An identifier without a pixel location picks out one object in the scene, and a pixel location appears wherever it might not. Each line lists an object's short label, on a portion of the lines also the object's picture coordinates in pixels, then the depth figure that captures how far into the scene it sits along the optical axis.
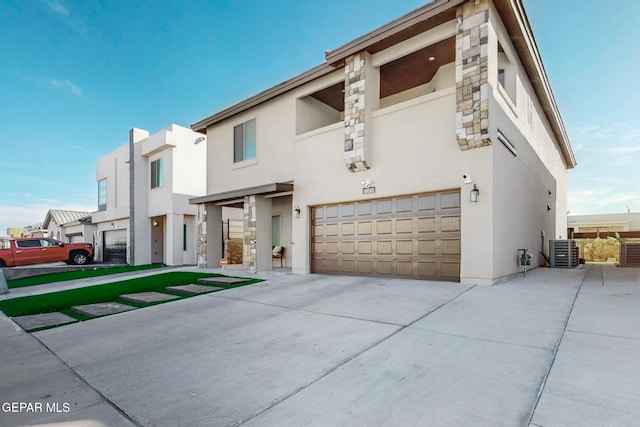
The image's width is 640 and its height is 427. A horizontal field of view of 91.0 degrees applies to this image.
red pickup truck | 15.62
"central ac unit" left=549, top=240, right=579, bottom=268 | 11.34
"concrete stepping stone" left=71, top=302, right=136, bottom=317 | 6.29
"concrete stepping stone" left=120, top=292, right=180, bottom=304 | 7.14
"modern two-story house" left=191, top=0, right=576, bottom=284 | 7.44
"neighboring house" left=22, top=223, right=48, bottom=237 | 31.99
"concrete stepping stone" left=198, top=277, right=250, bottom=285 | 8.86
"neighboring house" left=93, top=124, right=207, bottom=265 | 16.47
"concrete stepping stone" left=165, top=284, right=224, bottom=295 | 7.93
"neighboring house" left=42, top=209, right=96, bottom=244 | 23.95
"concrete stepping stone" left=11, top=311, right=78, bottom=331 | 5.74
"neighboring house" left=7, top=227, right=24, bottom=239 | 37.56
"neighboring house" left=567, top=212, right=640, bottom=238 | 28.06
